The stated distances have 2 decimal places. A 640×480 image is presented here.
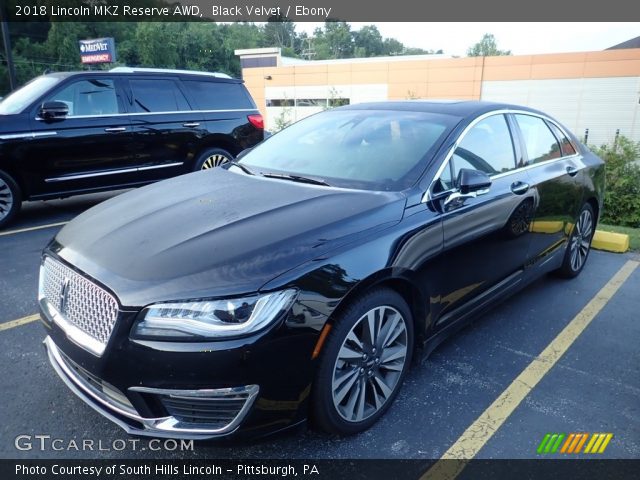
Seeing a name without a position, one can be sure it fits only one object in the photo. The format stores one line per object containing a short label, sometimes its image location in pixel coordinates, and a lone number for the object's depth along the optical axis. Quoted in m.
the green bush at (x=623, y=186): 9.23
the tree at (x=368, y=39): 119.19
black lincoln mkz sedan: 1.93
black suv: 5.78
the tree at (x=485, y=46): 117.95
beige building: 32.50
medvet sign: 35.62
